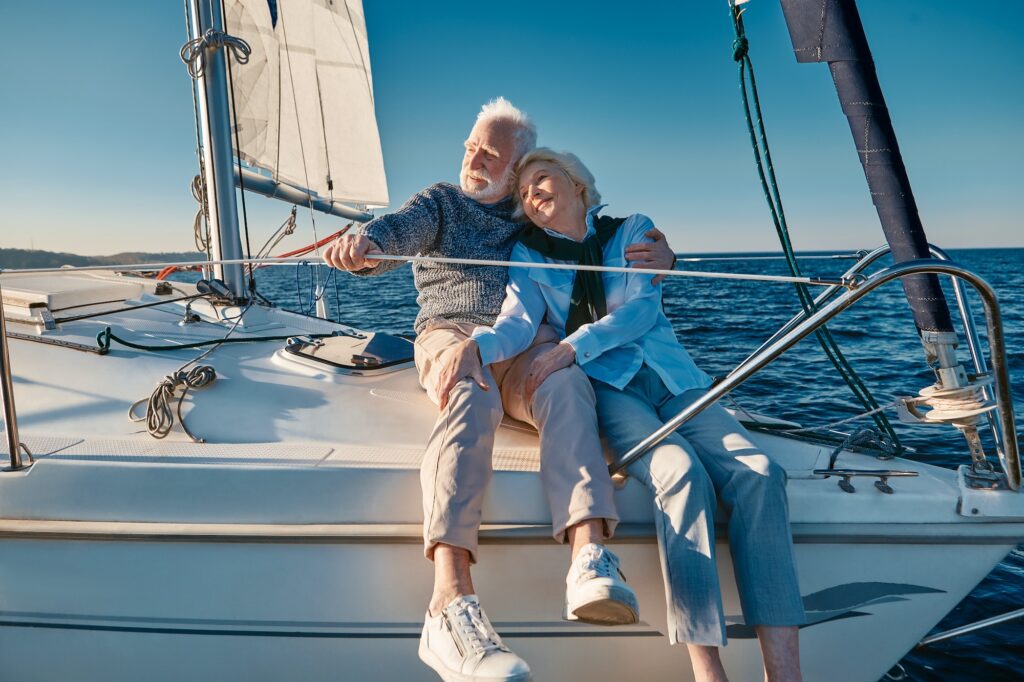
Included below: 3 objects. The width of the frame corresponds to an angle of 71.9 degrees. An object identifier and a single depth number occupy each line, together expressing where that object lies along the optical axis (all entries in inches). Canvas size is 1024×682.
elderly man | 65.0
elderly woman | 70.3
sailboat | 77.9
